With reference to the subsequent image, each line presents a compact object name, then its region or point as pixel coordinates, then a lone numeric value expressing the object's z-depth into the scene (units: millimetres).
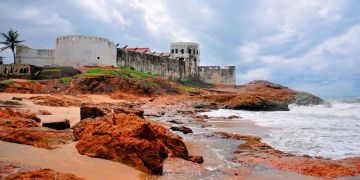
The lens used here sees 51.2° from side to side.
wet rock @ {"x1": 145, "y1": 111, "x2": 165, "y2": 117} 23125
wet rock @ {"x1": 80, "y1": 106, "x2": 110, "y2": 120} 11375
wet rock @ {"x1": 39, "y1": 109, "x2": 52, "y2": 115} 15667
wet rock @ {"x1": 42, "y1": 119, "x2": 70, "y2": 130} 10586
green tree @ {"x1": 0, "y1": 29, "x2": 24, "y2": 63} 52531
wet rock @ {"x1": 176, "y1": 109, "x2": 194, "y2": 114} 27034
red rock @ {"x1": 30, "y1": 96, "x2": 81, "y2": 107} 21938
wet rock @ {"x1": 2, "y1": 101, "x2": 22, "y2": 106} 19022
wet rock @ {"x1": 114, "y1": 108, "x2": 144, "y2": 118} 11373
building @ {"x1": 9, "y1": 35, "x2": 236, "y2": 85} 49312
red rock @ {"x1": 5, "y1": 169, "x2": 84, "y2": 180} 5039
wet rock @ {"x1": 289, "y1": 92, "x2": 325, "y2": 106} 46541
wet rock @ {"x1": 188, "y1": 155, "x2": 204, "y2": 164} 8469
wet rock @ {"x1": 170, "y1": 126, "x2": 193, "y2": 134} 14312
